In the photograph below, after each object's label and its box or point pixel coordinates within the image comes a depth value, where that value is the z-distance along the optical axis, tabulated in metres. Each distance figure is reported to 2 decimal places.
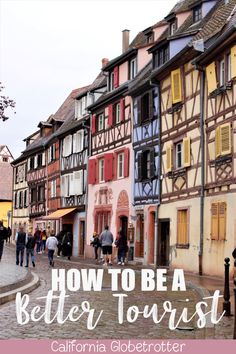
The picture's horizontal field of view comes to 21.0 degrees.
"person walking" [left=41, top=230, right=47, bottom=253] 44.59
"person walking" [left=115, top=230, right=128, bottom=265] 28.88
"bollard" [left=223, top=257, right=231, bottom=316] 11.60
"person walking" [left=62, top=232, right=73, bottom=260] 35.56
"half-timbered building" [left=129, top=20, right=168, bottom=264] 28.64
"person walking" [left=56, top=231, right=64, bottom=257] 38.79
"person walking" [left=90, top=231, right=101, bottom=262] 32.78
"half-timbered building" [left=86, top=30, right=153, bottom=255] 32.44
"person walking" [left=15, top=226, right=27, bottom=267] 25.38
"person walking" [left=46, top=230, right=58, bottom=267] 26.89
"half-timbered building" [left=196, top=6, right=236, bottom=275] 20.84
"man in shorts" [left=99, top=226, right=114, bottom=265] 27.98
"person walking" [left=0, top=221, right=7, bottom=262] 25.89
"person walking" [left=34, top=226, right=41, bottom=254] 42.22
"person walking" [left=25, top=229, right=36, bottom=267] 25.28
